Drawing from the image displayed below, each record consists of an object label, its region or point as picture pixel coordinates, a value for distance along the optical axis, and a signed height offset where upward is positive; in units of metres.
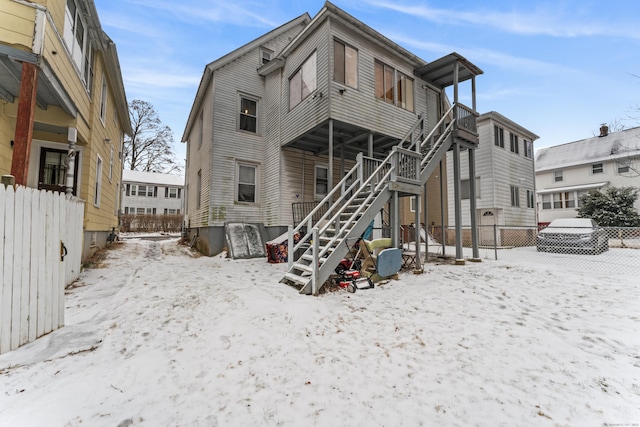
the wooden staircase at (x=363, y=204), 5.36 +0.57
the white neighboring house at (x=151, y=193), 31.27 +3.80
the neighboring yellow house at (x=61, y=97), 4.46 +2.79
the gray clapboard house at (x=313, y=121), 8.48 +3.90
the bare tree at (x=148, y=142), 29.33 +9.40
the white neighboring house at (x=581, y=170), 21.89 +4.91
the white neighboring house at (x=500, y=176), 15.45 +2.97
